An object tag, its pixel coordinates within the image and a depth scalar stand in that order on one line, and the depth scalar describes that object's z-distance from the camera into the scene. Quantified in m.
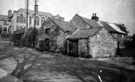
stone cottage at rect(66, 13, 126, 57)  17.38
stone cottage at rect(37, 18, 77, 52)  20.39
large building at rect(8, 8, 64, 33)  39.67
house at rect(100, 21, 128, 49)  31.02
